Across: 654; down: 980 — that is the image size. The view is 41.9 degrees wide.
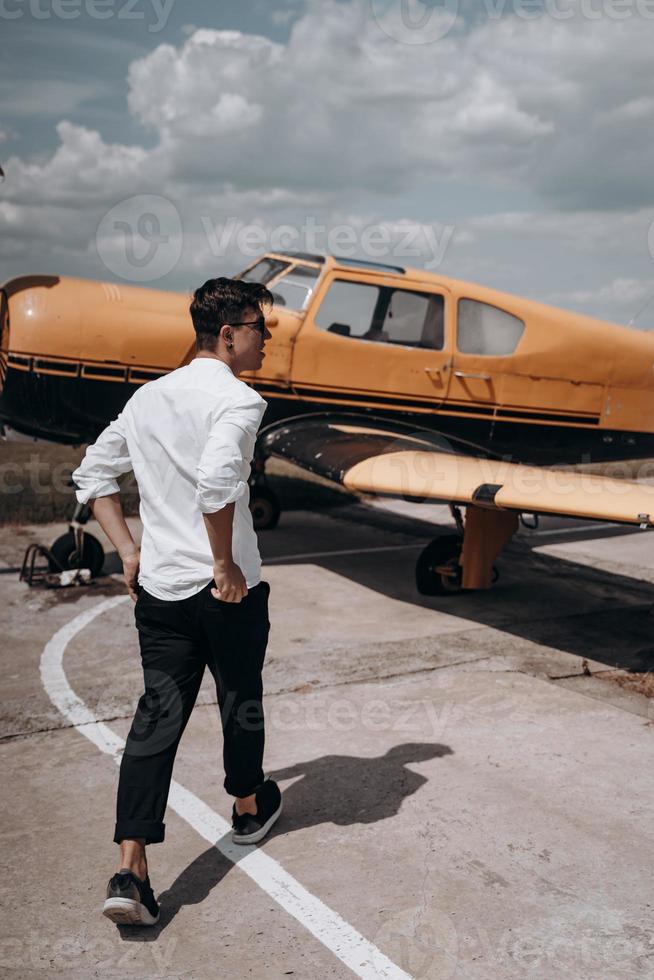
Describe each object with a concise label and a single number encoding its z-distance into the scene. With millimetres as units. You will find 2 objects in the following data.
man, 2756
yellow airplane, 7539
